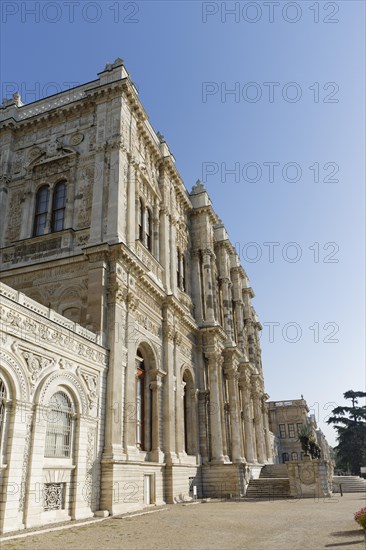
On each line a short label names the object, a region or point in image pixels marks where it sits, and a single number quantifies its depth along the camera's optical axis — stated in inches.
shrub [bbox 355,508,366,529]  408.9
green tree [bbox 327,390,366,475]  2260.1
